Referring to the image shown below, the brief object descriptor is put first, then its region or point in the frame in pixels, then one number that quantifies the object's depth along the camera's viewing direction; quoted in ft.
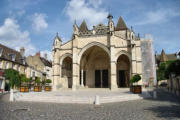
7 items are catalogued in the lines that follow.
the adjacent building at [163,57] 148.25
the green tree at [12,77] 60.33
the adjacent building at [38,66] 100.26
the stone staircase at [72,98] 31.52
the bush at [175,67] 36.00
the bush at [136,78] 42.74
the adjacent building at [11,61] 69.00
